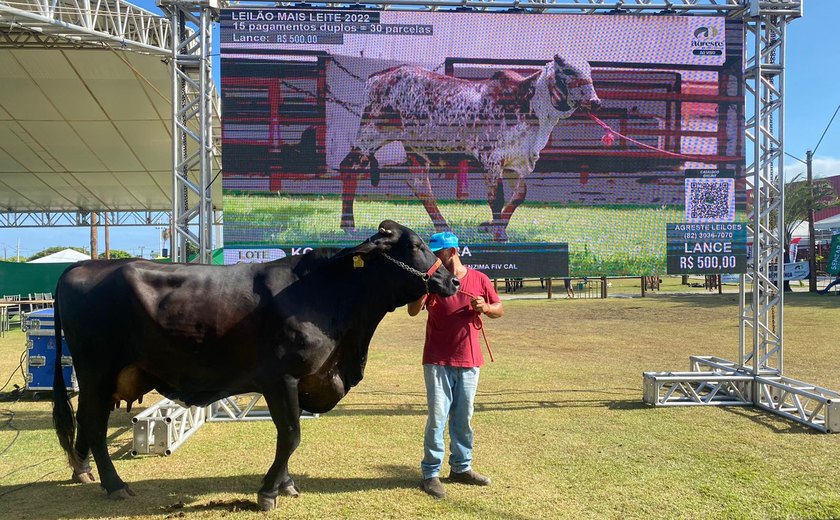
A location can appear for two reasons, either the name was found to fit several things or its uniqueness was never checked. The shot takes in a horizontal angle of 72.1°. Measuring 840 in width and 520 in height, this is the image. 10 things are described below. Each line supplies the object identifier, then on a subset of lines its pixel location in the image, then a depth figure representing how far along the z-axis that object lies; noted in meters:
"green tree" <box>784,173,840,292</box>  36.09
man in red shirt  4.61
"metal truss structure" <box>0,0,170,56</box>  9.96
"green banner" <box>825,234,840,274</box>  27.29
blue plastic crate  8.13
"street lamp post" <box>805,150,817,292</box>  28.73
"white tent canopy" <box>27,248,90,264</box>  32.06
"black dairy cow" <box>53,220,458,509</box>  4.29
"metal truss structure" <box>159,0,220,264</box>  6.93
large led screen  7.04
